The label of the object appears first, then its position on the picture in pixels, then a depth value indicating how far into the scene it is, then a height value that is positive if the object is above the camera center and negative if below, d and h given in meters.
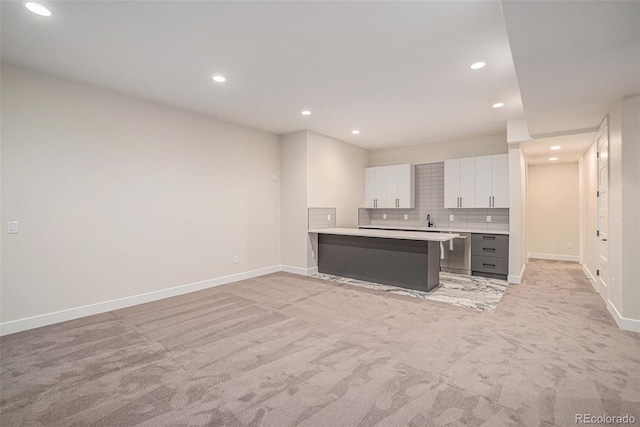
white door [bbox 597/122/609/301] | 3.95 +0.01
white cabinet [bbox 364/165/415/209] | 7.03 +0.62
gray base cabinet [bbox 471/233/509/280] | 5.54 -0.78
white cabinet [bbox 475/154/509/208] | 5.72 +0.60
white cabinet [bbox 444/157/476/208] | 6.13 +0.61
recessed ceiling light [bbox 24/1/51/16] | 2.32 +1.57
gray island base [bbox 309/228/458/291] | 4.78 -0.74
